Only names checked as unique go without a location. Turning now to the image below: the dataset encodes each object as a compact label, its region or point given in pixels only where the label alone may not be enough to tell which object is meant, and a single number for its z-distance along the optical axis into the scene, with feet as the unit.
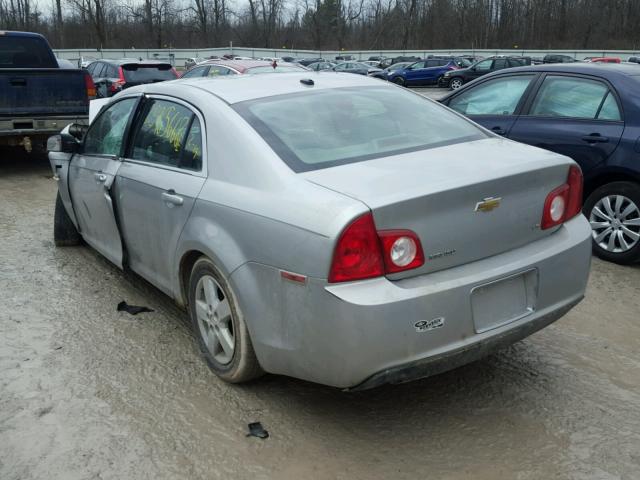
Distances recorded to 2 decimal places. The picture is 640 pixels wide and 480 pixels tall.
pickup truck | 28.43
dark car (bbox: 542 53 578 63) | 110.86
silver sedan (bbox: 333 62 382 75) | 119.57
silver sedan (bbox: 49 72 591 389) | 8.31
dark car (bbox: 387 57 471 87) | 113.70
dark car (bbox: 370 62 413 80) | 116.29
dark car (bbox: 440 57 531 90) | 99.09
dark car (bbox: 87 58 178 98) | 49.72
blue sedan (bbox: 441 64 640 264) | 16.96
